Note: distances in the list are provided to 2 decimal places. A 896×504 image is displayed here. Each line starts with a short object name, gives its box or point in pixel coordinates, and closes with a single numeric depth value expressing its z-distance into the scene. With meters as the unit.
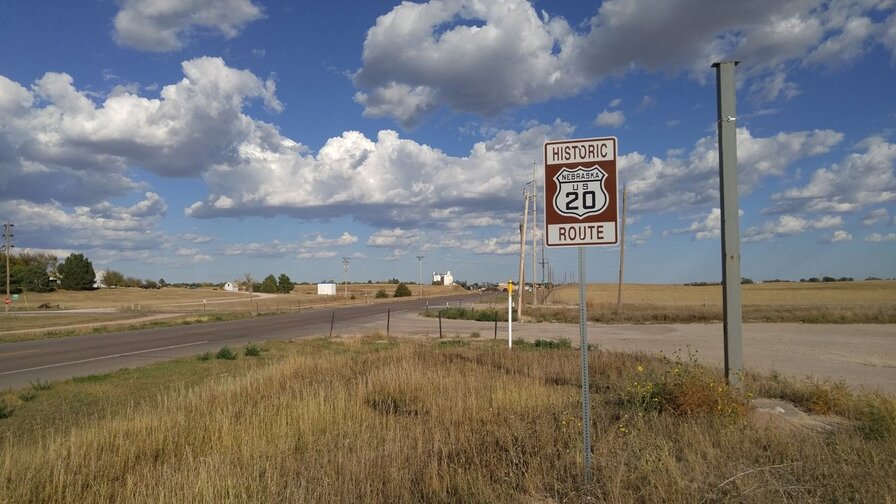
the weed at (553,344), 21.95
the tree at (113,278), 141.38
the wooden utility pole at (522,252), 43.17
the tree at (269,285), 145.88
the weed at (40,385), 13.43
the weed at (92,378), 14.81
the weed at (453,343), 21.92
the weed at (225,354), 18.97
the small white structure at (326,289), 138.07
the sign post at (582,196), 5.29
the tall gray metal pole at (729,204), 9.77
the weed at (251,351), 20.11
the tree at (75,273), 110.75
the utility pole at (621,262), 47.06
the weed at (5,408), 10.43
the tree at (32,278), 102.00
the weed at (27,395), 12.27
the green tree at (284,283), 148.75
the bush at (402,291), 121.83
